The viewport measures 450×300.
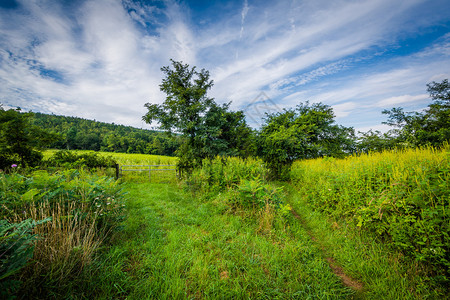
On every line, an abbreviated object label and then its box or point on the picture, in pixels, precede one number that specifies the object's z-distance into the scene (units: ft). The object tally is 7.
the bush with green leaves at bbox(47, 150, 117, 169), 29.63
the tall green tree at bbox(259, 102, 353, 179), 39.04
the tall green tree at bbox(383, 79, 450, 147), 34.09
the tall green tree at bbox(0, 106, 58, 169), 23.63
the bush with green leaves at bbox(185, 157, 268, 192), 20.25
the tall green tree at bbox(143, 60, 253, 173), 40.63
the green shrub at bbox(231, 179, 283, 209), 14.24
